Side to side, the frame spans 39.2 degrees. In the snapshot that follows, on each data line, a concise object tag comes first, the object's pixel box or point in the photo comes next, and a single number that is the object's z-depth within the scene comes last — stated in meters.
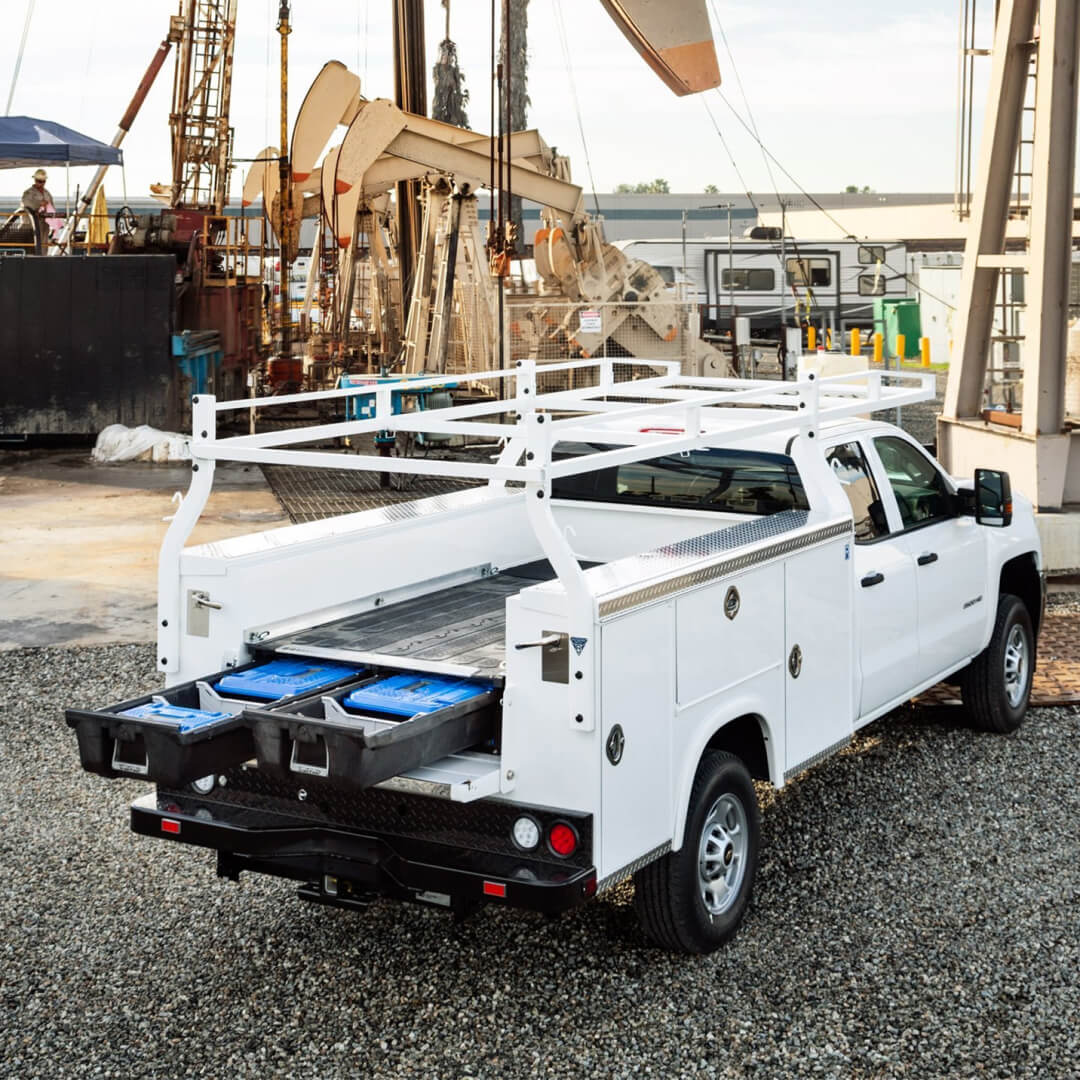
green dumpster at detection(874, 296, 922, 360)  36.69
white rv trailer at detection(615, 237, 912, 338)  35.53
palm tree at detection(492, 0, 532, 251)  43.56
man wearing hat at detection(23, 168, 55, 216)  26.69
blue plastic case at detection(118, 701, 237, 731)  4.70
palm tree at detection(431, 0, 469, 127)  46.81
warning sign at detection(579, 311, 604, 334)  20.61
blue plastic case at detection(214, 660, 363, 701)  5.14
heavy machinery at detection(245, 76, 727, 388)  21.03
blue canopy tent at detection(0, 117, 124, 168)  26.08
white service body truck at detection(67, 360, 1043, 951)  4.61
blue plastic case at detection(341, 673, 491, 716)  4.84
